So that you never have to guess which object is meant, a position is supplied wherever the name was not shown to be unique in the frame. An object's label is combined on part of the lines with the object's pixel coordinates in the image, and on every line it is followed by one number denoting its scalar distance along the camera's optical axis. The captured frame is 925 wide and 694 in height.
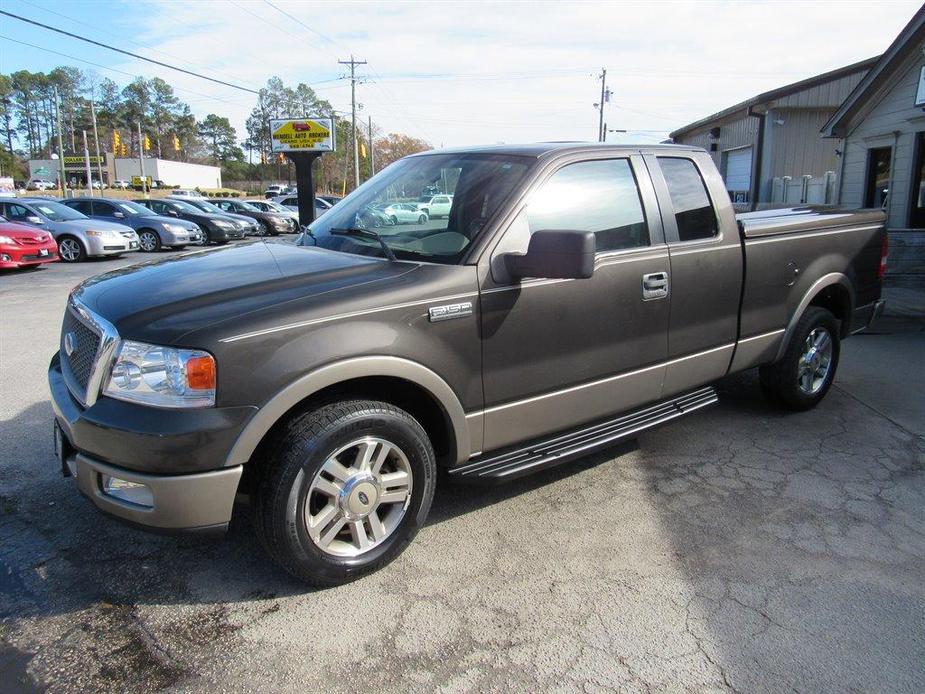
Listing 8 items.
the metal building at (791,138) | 19.95
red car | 13.80
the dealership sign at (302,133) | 24.92
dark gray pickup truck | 2.62
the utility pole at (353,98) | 55.94
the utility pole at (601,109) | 63.12
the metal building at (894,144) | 11.83
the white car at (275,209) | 27.92
